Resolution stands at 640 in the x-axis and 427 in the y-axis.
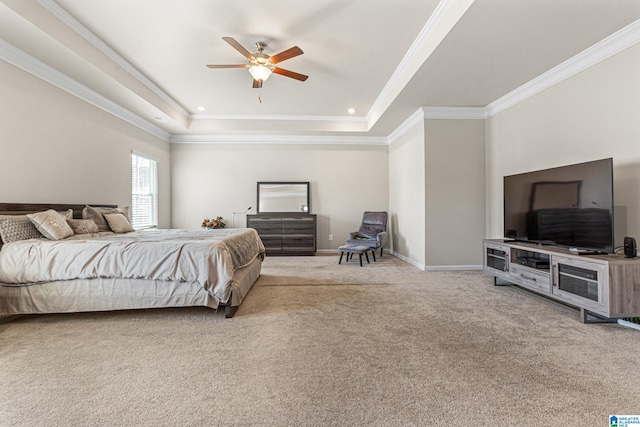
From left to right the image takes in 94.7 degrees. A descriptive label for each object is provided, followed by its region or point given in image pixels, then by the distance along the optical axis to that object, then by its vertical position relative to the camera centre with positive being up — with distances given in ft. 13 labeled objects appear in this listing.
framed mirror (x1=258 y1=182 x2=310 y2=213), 21.90 +1.23
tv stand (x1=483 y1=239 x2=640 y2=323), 7.53 -1.91
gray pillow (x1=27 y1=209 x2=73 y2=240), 9.51 -0.36
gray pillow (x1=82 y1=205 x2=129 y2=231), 12.42 -0.09
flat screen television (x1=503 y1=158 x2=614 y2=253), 8.54 +0.23
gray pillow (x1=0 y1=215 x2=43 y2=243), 8.86 -0.45
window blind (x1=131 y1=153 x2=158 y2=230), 17.48 +1.41
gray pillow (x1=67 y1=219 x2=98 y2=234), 10.91 -0.45
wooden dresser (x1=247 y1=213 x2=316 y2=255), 20.88 -1.39
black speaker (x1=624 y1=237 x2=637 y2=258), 7.89 -0.95
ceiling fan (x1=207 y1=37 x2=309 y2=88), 10.15 +5.58
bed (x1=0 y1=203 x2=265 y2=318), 8.50 -1.78
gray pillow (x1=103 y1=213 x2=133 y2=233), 12.62 -0.39
